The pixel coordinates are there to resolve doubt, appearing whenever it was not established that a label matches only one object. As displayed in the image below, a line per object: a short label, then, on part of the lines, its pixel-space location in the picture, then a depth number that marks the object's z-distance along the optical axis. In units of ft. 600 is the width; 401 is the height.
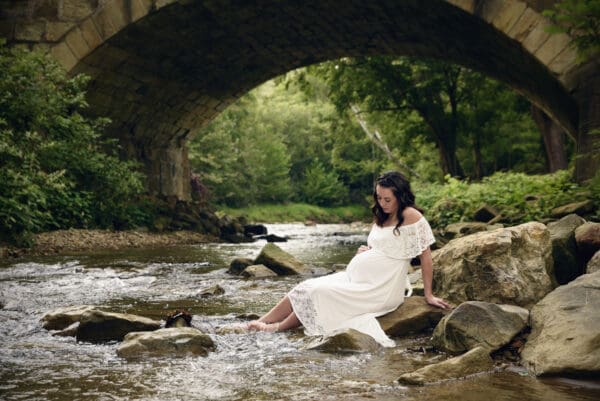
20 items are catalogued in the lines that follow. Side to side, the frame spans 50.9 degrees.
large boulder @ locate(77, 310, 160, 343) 15.52
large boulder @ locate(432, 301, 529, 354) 13.48
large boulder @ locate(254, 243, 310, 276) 30.32
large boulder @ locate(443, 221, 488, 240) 32.78
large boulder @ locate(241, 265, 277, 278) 29.17
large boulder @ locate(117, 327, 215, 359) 13.75
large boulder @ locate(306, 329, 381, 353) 14.44
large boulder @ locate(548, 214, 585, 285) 18.07
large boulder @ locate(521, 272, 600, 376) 11.37
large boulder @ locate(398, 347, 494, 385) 11.49
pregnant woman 16.40
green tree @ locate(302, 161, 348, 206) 161.17
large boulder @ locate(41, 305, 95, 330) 16.89
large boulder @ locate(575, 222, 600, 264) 18.04
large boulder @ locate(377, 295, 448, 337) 16.24
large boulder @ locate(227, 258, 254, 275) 30.83
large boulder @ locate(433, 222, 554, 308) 16.19
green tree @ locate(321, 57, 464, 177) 69.41
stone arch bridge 33.58
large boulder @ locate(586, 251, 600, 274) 16.45
